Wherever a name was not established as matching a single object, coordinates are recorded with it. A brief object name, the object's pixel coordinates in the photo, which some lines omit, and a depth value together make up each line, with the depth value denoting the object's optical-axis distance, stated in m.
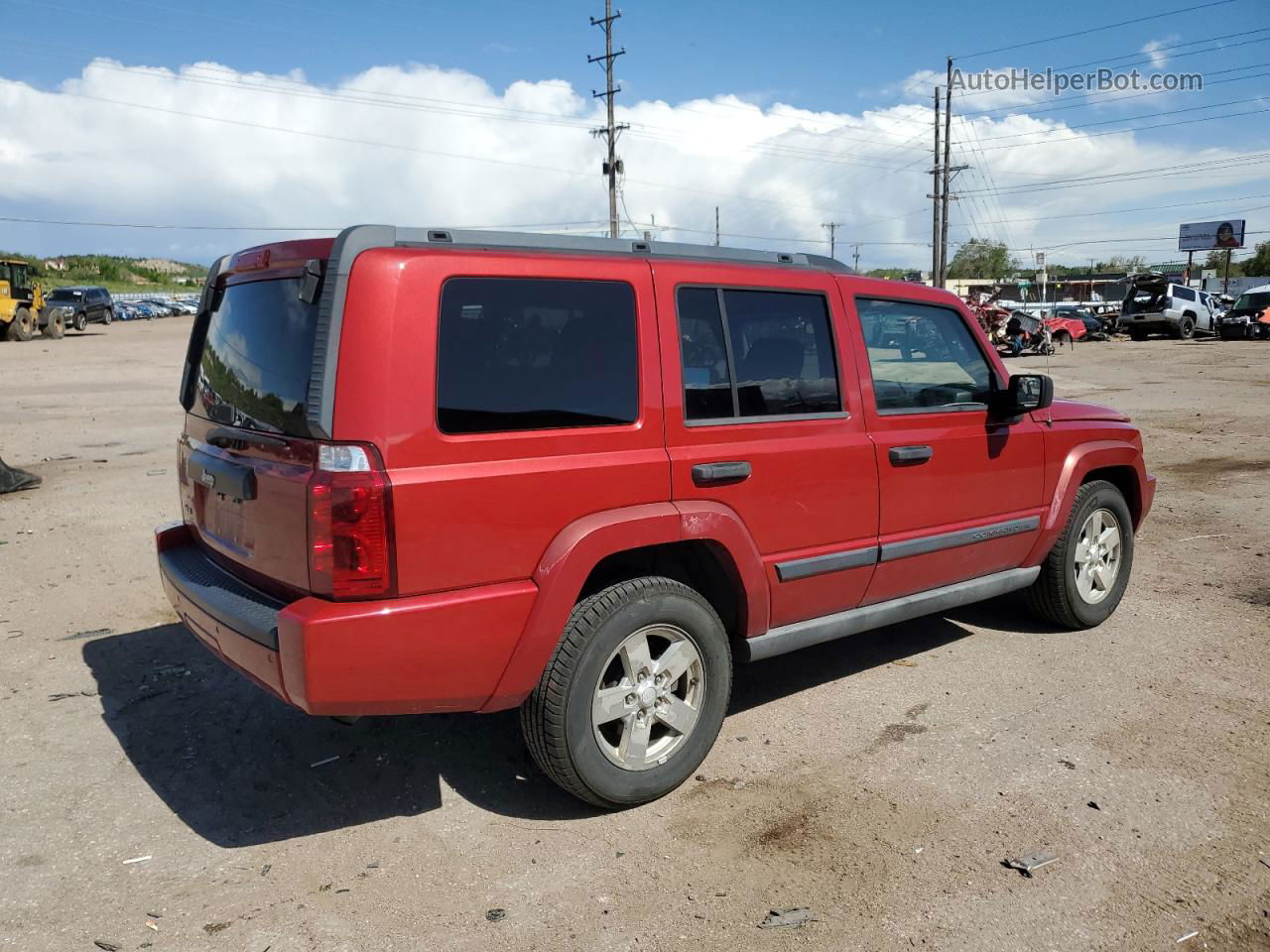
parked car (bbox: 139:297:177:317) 63.59
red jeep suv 2.84
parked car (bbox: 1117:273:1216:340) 36.54
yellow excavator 32.09
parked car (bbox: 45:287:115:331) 39.72
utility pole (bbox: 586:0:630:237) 45.53
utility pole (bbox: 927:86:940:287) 45.47
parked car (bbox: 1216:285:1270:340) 35.56
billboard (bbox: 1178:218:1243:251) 74.50
